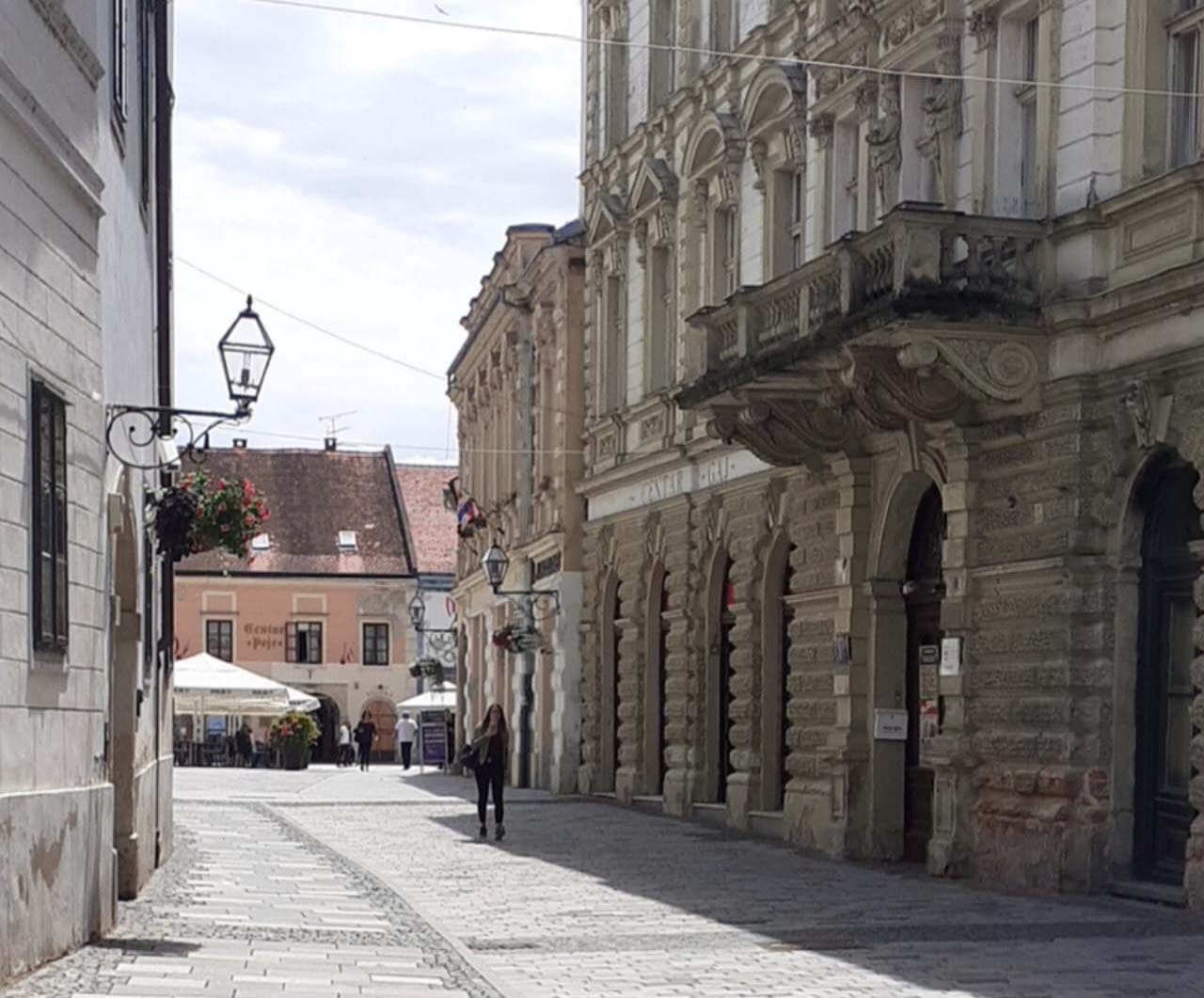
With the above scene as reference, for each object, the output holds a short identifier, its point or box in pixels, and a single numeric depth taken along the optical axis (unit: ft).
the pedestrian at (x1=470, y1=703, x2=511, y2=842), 89.92
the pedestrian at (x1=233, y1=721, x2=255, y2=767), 206.69
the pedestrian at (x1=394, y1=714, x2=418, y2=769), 210.38
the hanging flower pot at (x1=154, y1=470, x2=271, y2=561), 66.13
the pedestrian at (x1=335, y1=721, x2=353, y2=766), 226.58
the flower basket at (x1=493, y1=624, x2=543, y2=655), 134.41
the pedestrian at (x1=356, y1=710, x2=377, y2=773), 209.26
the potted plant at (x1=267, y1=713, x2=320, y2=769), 195.72
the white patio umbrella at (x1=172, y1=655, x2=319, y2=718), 178.91
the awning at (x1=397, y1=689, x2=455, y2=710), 210.38
